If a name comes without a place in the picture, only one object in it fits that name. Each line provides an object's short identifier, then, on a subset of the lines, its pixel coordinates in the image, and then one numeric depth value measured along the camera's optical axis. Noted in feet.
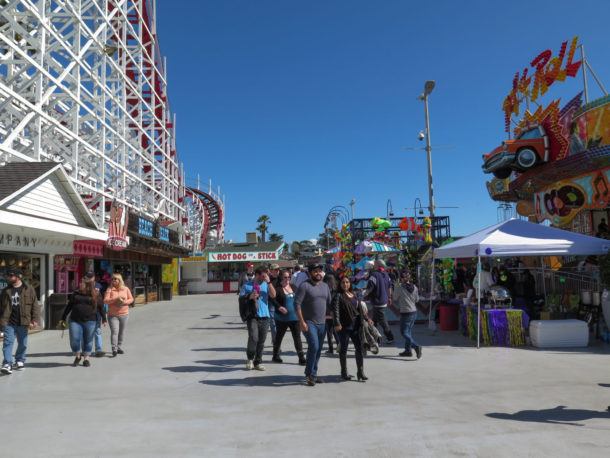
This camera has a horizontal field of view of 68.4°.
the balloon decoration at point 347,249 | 66.69
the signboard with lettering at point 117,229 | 52.29
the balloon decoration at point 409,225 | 64.31
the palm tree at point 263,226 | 302.17
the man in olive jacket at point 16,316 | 24.20
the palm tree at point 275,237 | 322.75
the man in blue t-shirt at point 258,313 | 23.93
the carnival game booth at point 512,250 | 30.22
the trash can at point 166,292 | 87.97
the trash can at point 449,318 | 38.09
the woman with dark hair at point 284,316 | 25.29
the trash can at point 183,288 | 107.86
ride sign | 51.88
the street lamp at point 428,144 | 64.59
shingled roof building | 33.04
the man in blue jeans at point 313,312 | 20.77
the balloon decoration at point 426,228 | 63.16
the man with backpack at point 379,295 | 29.96
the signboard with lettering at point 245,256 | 113.62
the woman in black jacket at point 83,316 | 25.93
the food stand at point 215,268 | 113.80
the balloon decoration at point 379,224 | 65.16
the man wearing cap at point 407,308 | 26.43
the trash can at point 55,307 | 43.65
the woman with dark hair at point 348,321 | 20.90
